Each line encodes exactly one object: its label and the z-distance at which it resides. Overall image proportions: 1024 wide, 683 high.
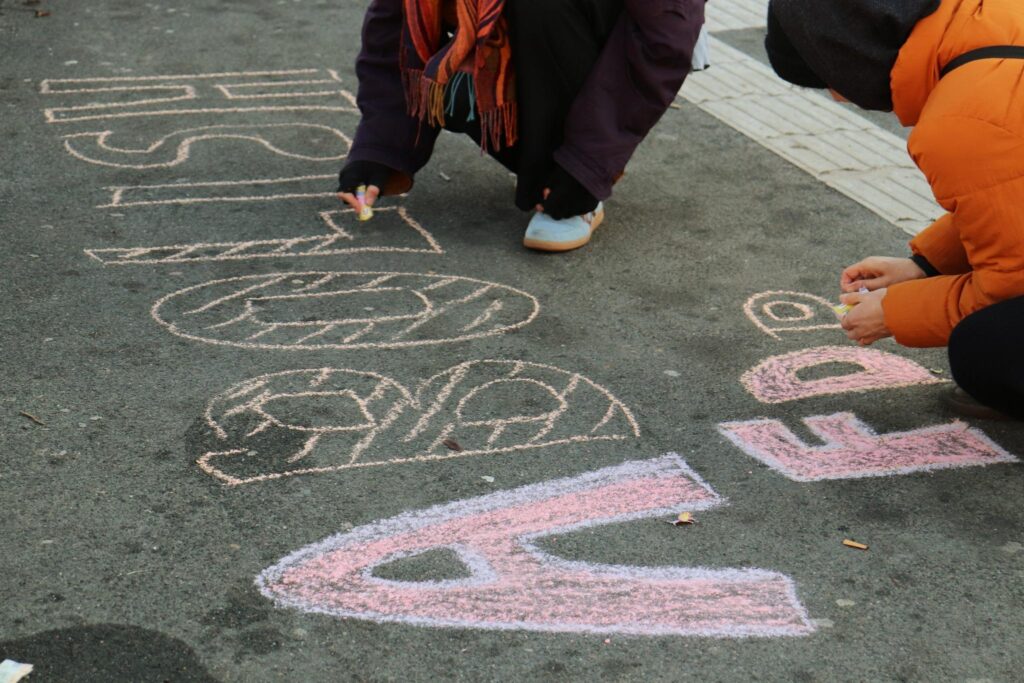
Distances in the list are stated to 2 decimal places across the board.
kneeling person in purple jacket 3.96
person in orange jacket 2.75
